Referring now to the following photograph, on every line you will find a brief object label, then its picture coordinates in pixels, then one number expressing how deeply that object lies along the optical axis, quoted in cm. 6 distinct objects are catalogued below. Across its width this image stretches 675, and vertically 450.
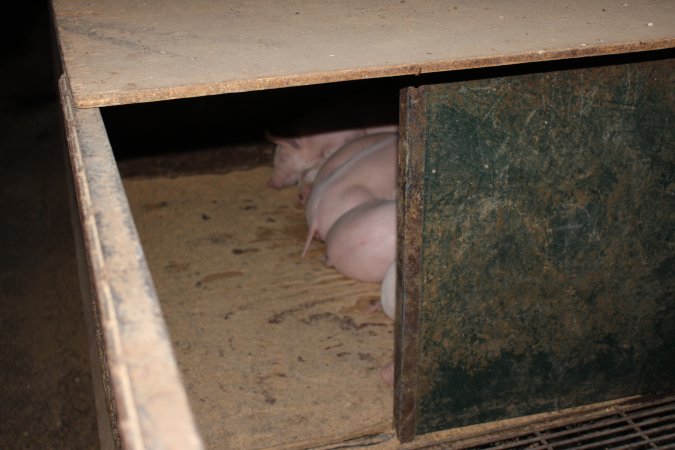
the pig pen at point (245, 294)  246
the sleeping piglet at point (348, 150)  358
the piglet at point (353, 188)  329
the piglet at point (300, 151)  398
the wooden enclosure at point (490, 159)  170
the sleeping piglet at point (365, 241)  301
